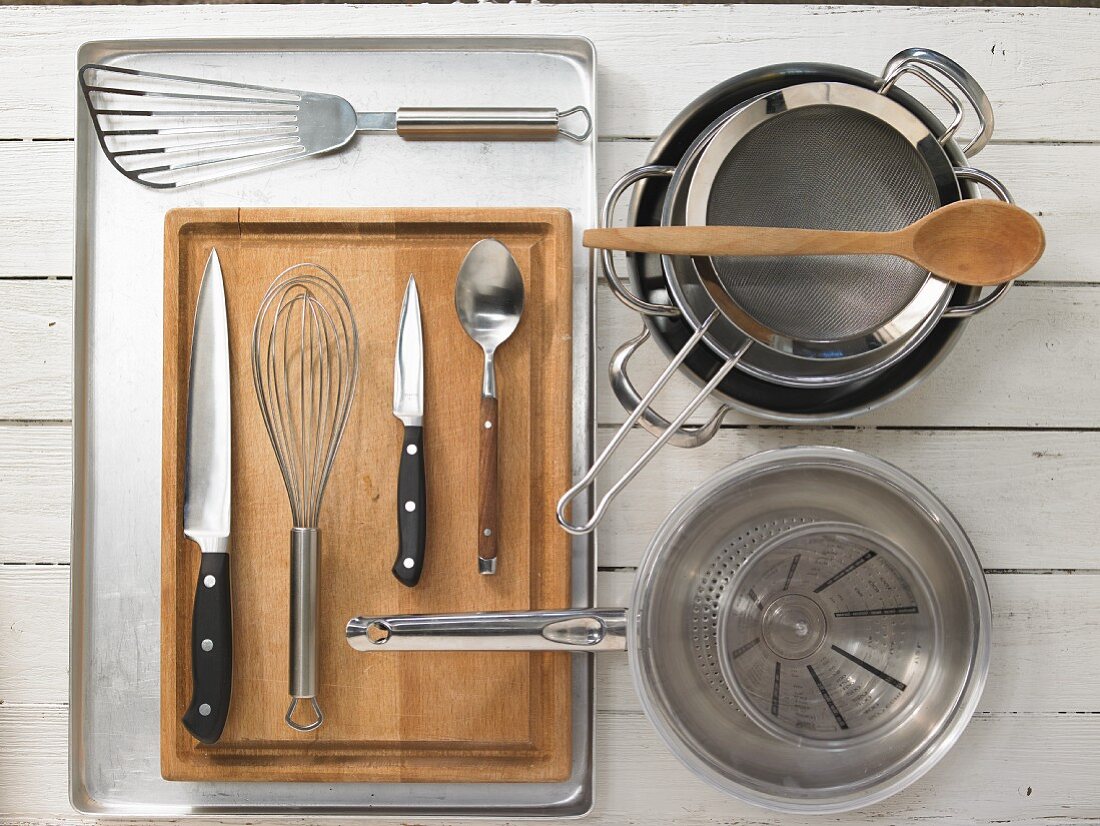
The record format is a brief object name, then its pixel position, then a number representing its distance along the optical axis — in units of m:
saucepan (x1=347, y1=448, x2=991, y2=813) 0.48
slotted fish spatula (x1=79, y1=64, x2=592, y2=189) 0.55
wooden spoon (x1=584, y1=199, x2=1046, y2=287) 0.46
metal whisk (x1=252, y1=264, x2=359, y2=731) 0.53
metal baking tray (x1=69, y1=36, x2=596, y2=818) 0.54
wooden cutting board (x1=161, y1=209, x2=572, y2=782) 0.53
